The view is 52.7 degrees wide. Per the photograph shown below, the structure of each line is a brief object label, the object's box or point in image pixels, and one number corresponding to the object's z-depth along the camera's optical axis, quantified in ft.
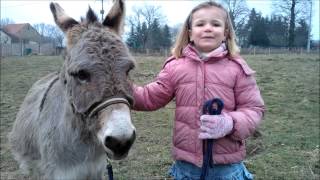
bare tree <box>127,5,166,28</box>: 77.79
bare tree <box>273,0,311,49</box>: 140.39
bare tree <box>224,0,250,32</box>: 122.78
